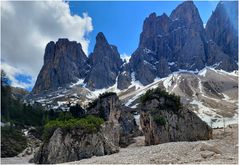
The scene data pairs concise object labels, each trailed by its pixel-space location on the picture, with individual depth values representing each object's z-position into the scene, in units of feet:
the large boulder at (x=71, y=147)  69.02
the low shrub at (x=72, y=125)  73.54
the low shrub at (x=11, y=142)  90.88
